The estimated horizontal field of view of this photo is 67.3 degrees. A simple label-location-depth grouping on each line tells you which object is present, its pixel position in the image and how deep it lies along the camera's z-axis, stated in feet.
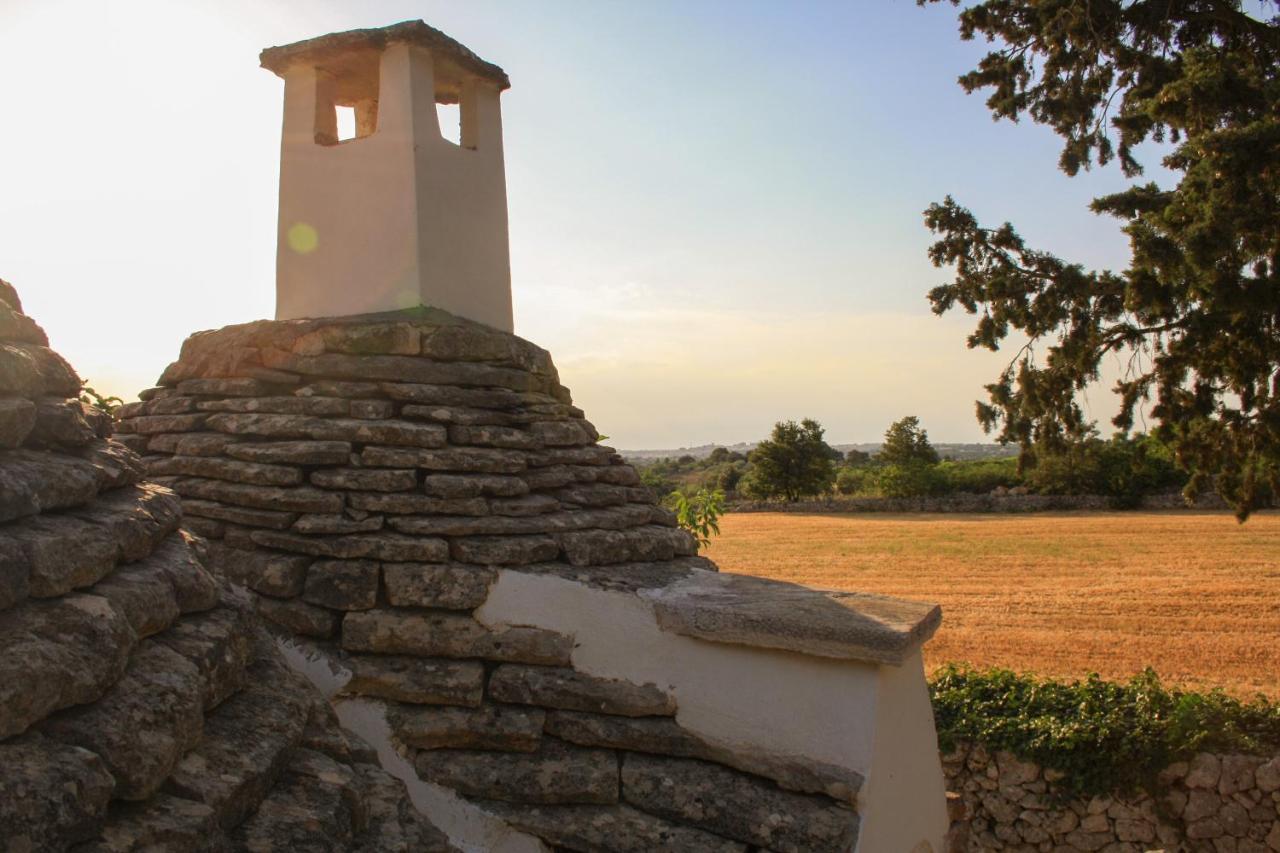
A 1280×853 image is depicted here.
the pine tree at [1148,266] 26.71
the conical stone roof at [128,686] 7.30
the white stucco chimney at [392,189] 18.01
